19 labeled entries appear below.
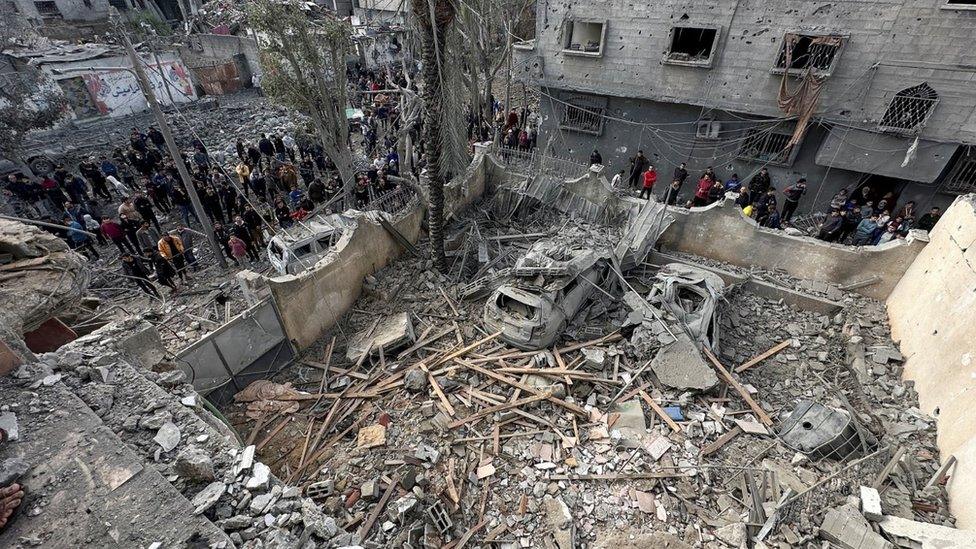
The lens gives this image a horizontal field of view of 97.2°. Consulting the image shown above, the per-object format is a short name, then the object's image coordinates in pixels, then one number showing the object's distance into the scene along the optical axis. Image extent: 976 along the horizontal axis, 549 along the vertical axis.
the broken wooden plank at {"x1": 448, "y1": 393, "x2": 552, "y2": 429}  8.33
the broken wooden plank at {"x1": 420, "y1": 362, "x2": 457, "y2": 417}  8.39
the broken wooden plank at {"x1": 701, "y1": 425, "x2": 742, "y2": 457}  7.50
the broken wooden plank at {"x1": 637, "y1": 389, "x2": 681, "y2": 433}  7.90
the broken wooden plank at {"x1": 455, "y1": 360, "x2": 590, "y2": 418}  8.29
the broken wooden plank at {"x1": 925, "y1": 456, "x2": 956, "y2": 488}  6.69
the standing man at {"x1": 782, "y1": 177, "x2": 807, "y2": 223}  13.38
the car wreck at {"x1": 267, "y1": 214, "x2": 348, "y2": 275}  11.11
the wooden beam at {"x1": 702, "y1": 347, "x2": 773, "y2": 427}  8.03
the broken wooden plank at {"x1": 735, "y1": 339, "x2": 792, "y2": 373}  9.08
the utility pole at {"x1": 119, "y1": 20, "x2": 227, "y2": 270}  9.55
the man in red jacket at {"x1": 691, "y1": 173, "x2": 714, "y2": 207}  13.74
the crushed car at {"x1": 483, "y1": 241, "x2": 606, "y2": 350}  9.18
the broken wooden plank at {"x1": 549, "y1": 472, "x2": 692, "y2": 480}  7.11
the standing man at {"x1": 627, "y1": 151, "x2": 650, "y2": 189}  15.62
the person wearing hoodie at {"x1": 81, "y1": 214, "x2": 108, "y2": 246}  13.11
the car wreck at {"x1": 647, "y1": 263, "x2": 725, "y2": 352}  9.08
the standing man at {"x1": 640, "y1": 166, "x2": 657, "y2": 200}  14.70
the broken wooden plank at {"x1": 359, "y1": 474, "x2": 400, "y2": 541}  6.43
